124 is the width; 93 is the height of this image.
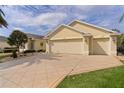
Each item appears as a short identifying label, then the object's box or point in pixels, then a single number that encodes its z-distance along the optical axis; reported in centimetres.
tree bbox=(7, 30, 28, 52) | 801
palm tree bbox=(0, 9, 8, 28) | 735
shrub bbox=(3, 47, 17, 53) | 810
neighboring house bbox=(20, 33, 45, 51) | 1038
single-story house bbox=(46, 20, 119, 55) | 1011
